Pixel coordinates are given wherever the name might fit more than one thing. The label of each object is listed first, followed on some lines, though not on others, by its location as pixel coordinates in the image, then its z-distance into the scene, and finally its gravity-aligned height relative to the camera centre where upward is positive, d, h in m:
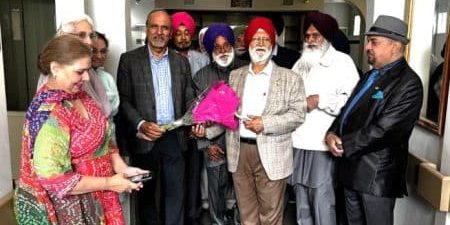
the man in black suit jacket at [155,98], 2.56 -0.35
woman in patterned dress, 1.42 -0.38
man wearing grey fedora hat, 2.08 -0.42
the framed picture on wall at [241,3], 8.20 +0.80
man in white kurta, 2.45 -0.36
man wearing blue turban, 2.80 -0.23
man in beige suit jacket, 2.37 -0.46
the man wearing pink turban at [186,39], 3.16 +0.03
